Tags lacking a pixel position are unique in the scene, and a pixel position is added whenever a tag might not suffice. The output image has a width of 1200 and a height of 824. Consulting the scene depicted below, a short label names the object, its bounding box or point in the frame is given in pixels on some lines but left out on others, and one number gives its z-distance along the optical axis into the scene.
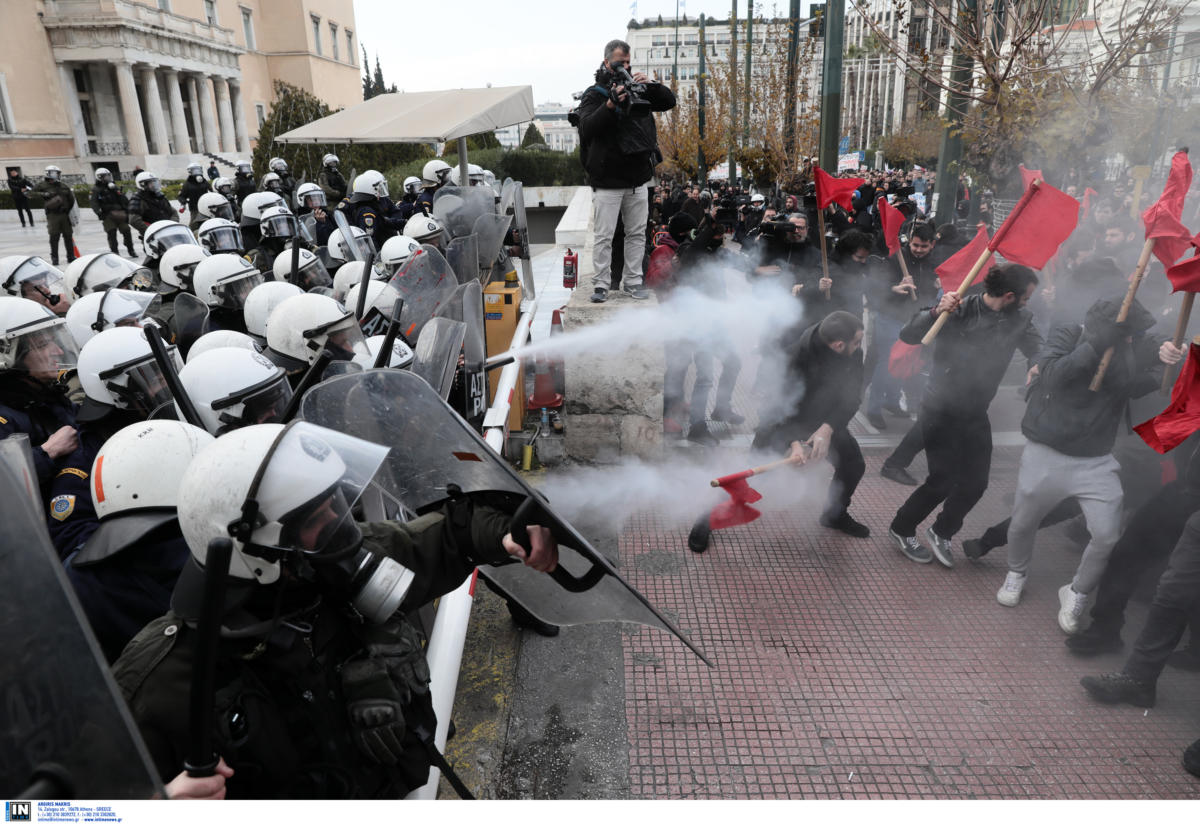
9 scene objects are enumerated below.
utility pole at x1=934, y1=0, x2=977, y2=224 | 8.26
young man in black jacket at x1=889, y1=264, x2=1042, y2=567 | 4.65
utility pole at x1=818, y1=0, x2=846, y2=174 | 9.38
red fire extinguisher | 7.35
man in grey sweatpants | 3.91
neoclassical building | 43.81
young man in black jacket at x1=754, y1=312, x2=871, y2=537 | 4.81
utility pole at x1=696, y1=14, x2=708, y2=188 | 22.28
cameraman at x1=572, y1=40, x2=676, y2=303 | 5.88
